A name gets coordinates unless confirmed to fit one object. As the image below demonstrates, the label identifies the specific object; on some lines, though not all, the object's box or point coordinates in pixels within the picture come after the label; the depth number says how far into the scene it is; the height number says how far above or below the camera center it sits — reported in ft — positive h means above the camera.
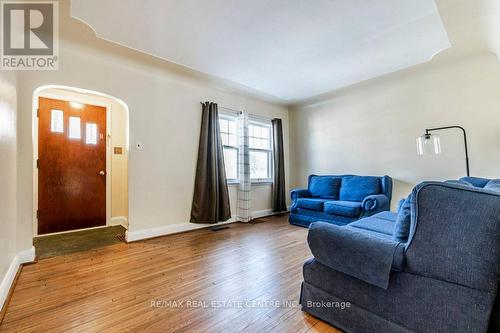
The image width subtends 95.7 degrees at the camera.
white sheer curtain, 14.30 -0.18
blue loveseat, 11.21 -1.74
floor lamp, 10.02 +0.96
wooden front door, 11.29 +0.43
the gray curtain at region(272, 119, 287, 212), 16.55 -0.10
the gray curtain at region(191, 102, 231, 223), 12.50 -0.28
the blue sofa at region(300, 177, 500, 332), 3.40 -1.73
